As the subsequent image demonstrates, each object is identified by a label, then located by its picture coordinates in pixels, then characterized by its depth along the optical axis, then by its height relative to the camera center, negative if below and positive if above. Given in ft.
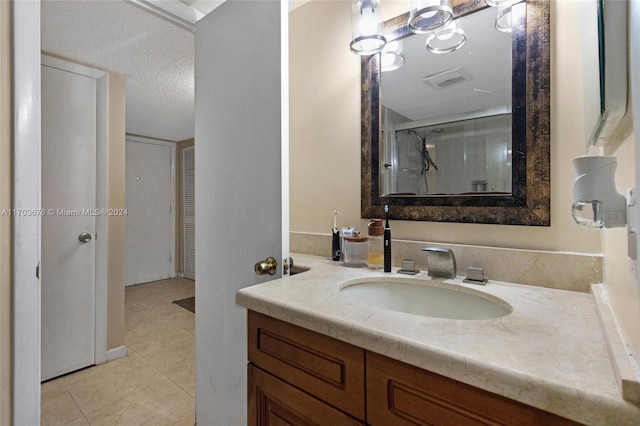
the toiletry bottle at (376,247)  3.83 -0.44
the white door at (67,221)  6.48 -0.13
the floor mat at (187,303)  11.14 -3.49
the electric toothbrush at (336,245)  4.37 -0.46
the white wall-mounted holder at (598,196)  1.64 +0.09
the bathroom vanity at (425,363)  1.43 -0.85
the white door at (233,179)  3.55 +0.47
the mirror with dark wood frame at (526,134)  3.13 +0.85
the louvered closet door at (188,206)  15.02 +0.45
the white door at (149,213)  14.05 +0.10
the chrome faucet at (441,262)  3.29 -0.55
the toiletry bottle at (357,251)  4.01 -0.51
